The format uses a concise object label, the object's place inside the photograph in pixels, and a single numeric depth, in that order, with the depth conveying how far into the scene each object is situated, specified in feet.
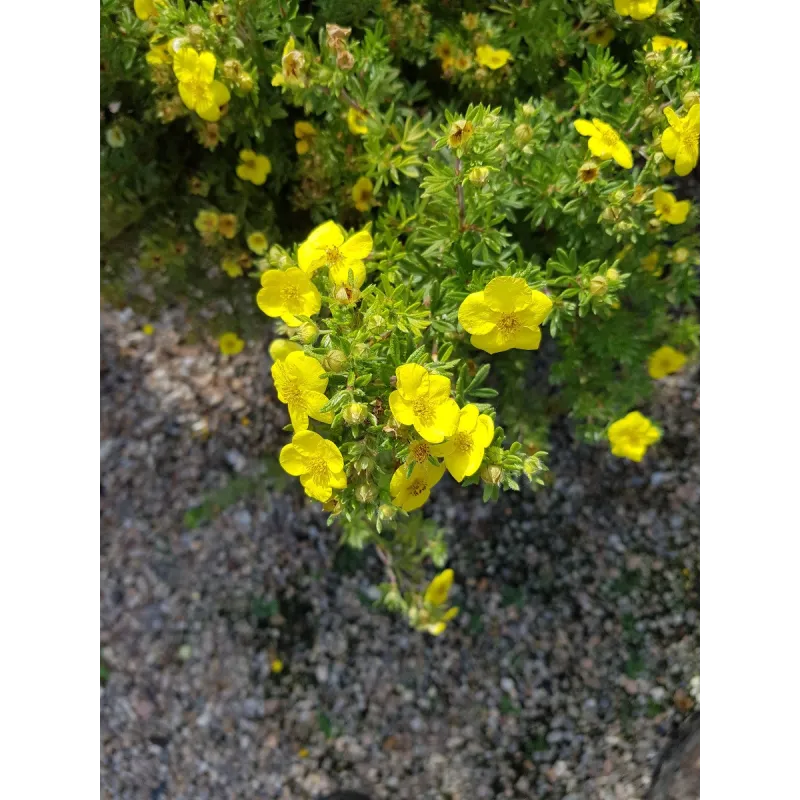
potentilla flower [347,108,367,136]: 1.21
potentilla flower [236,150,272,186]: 1.39
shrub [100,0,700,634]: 0.97
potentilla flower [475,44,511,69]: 1.31
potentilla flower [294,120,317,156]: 1.31
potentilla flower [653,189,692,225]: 1.18
